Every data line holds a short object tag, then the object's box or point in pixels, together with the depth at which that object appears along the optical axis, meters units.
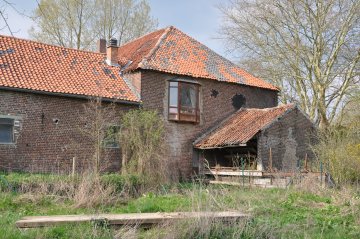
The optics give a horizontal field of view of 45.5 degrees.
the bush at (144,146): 16.69
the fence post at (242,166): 18.86
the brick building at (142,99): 18.50
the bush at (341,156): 15.80
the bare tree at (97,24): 29.33
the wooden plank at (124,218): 7.82
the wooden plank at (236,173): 18.56
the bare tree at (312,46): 24.59
